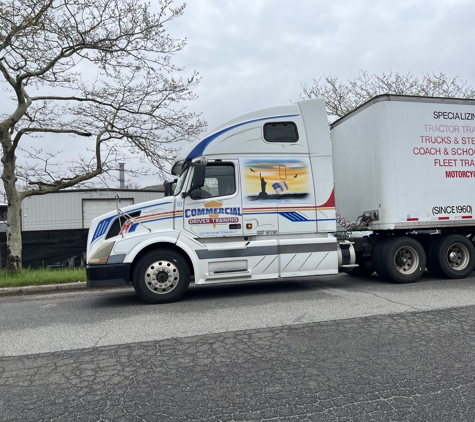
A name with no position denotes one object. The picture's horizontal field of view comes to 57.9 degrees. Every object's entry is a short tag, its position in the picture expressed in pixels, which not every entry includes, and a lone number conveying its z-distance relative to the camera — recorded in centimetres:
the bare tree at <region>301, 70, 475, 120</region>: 2011
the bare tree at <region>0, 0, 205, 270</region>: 1077
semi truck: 736
